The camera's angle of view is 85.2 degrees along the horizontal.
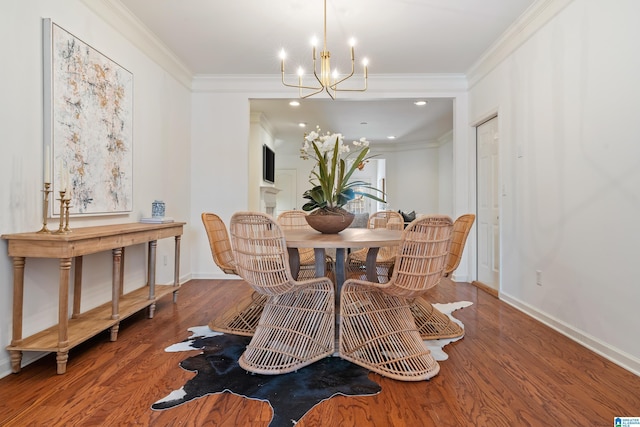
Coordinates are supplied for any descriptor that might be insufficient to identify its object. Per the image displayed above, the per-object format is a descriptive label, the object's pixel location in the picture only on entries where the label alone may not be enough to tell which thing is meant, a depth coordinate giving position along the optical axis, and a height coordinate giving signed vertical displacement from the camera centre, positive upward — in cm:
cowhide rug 156 -84
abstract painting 214 +64
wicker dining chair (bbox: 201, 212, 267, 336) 252 -71
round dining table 195 -16
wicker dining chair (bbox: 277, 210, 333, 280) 354 -9
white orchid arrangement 235 +29
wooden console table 183 -41
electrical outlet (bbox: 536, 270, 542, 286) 284 -51
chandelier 258 +109
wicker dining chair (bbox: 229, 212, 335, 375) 186 -53
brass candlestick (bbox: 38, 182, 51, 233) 192 +4
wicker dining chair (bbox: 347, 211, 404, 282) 310 -39
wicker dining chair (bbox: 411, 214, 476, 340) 241 -76
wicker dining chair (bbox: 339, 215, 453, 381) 181 -56
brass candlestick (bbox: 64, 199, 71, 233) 193 -2
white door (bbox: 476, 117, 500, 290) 382 +13
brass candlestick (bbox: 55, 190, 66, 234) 192 +1
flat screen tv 659 +101
